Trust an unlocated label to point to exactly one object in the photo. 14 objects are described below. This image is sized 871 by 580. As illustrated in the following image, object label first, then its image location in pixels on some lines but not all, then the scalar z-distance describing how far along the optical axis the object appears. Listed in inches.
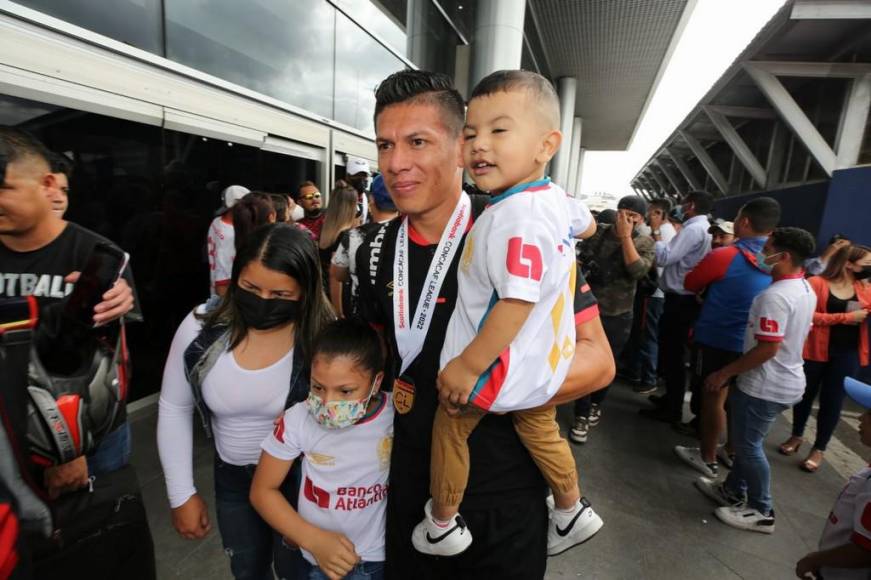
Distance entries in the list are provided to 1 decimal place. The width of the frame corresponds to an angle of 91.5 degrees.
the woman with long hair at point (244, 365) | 55.1
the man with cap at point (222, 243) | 147.6
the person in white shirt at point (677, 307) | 165.5
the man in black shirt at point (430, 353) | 46.7
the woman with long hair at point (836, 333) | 137.4
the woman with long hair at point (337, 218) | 136.6
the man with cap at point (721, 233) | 183.8
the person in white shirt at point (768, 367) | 103.2
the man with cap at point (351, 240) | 80.3
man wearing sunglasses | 184.2
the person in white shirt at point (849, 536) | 57.0
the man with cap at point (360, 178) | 173.3
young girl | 49.2
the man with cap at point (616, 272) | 150.6
